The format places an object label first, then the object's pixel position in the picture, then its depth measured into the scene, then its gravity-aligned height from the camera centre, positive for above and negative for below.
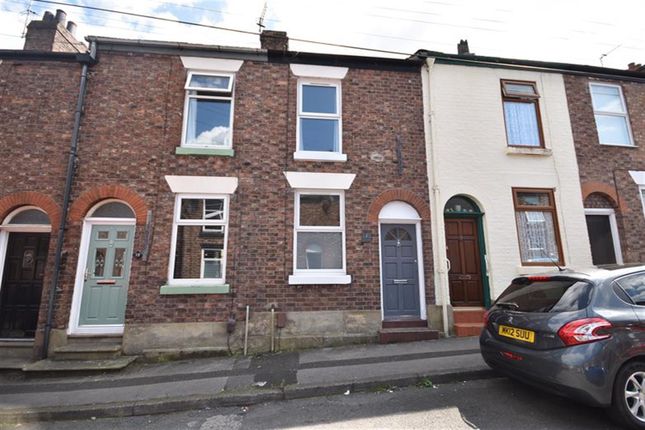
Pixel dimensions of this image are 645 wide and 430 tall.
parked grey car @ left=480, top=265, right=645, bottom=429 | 3.28 -0.75
